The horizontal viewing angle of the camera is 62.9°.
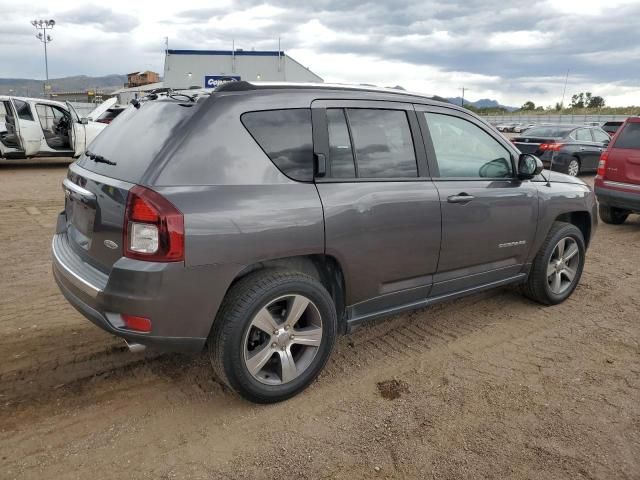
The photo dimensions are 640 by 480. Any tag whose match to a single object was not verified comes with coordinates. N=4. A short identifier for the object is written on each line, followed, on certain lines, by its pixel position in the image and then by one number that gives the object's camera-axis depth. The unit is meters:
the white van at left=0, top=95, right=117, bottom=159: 13.64
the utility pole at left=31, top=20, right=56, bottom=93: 51.50
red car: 7.63
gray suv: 2.63
